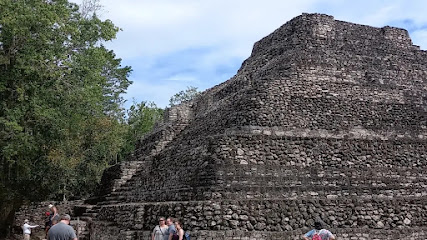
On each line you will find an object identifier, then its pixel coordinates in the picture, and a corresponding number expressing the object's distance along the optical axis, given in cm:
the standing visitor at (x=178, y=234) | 989
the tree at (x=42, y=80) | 1547
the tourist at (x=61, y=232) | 701
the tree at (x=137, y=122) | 4027
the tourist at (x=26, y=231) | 1689
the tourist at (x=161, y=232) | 1000
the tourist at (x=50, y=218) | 1251
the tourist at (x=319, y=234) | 841
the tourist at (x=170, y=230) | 989
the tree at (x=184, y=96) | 4359
